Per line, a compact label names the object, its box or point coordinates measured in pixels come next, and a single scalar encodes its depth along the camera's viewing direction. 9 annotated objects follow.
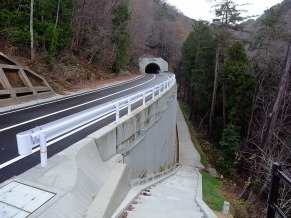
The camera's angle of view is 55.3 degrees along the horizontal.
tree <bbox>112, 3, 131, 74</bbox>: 34.00
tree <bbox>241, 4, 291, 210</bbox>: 16.53
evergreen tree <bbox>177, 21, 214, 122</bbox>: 39.78
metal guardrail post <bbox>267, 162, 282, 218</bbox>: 2.82
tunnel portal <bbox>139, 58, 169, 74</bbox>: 59.81
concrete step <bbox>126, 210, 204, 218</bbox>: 5.34
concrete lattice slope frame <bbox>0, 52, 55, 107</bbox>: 13.58
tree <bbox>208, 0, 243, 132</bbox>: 35.44
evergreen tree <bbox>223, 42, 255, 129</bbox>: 29.95
